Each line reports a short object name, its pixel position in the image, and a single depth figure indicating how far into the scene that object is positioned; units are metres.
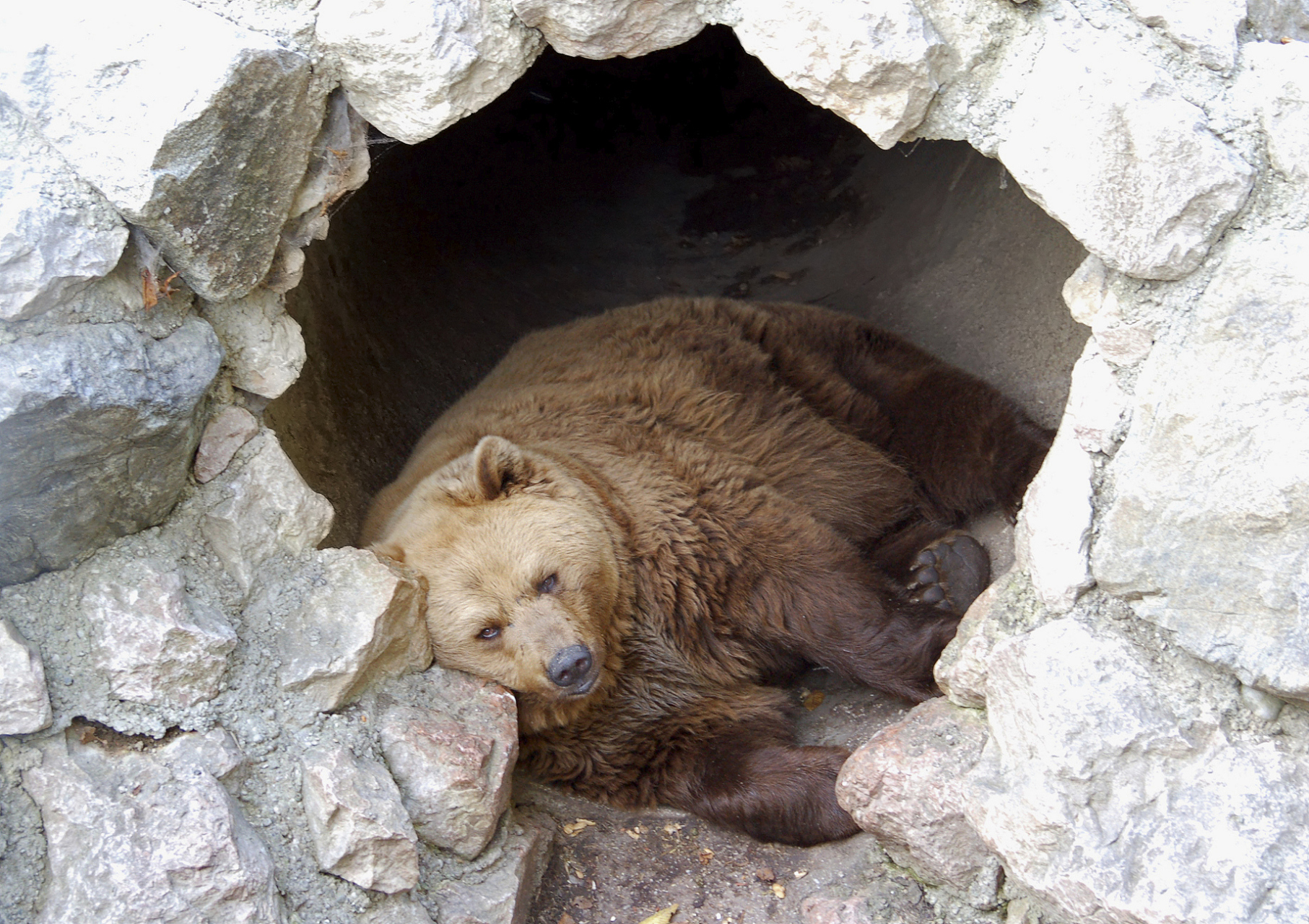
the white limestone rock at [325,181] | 3.03
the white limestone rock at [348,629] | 2.96
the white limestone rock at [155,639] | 2.68
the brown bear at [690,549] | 3.59
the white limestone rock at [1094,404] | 2.63
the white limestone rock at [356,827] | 2.76
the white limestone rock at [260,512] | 3.04
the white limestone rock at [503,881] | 2.98
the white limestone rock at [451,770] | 3.00
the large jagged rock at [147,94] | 2.61
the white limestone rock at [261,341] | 3.07
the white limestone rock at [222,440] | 3.05
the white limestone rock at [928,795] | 2.91
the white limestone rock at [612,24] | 2.81
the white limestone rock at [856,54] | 2.58
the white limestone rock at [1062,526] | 2.62
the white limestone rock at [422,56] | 2.76
